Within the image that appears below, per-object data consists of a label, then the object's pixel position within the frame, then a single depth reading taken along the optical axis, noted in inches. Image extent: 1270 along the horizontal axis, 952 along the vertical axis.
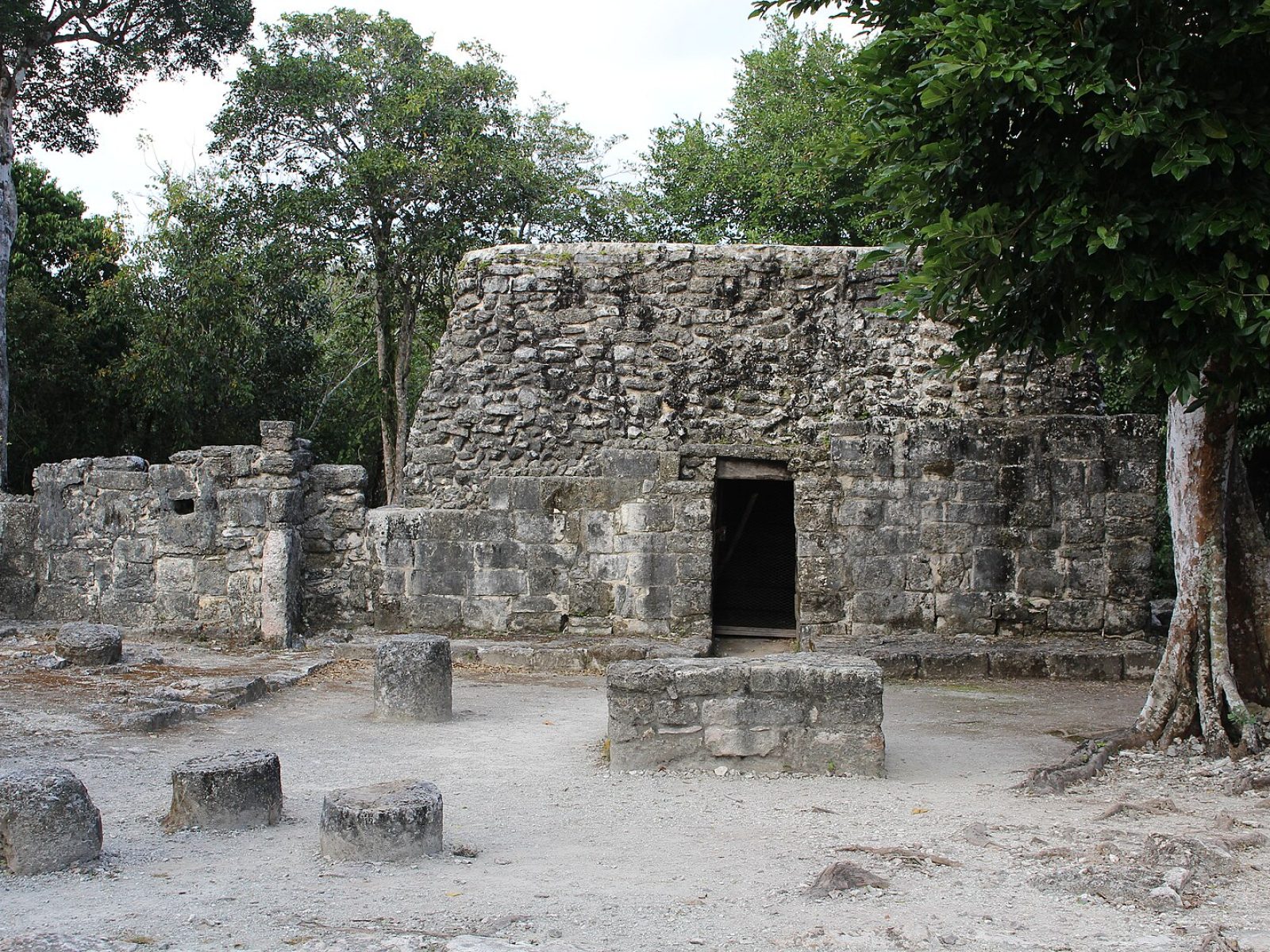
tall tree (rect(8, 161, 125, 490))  849.5
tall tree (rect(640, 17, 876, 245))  819.4
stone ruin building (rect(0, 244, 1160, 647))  458.3
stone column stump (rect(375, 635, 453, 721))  350.6
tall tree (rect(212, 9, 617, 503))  848.3
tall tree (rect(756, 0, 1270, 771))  239.9
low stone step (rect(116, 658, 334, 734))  323.0
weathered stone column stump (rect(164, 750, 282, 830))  228.5
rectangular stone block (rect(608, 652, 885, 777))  277.0
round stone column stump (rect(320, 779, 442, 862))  209.8
